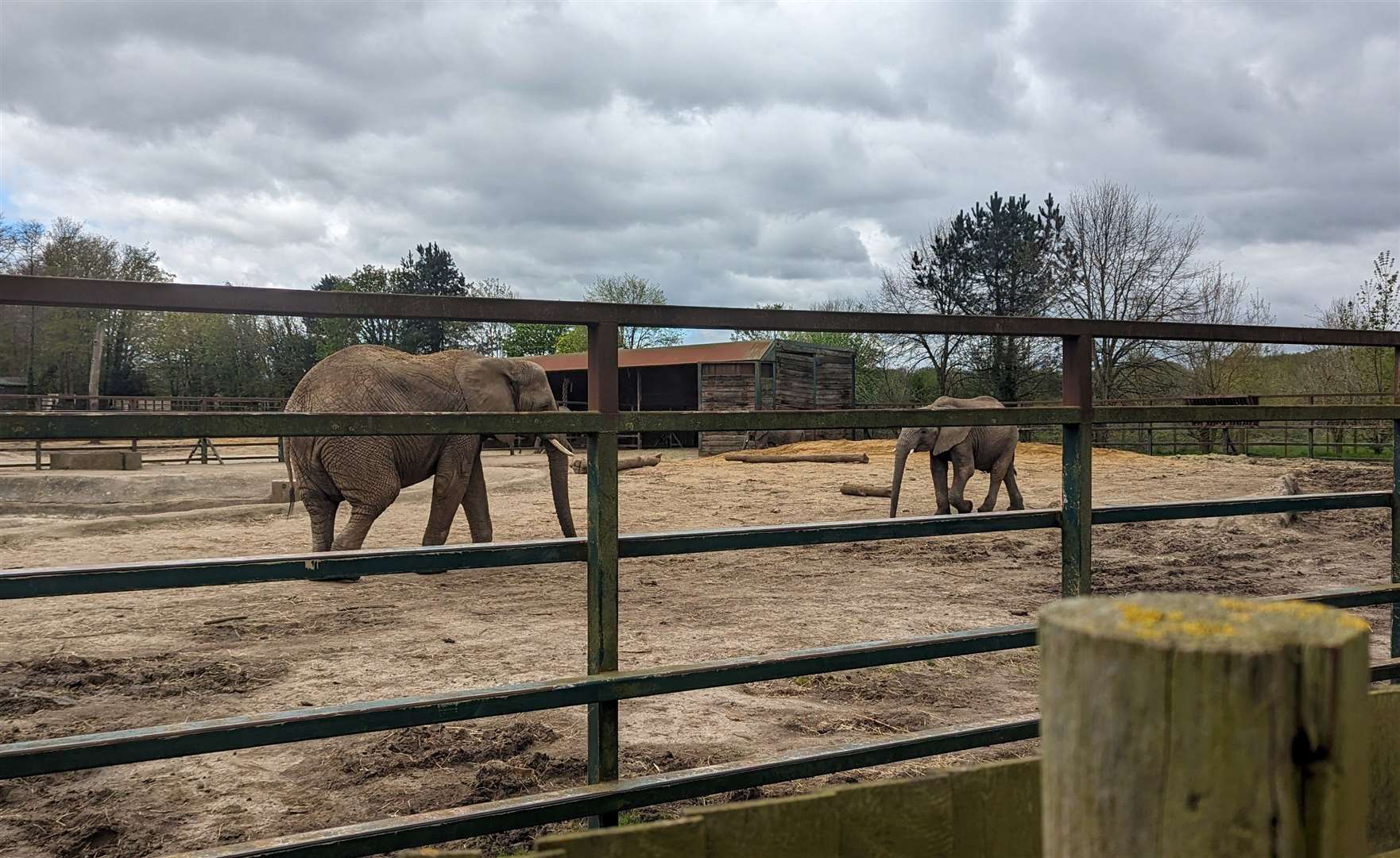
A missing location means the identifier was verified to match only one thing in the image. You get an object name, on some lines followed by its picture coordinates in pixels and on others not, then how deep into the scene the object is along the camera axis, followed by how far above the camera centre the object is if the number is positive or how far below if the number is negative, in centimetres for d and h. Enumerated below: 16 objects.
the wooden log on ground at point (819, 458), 1889 -82
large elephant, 757 -20
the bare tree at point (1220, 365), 2797 +165
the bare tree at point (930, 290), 3494 +578
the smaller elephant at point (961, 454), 1072 -42
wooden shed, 2756 +144
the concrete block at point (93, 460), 1660 -65
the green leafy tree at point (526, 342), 5606 +514
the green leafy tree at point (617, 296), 5662 +821
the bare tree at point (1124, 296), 3141 +459
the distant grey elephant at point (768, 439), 2606 -59
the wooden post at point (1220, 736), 71 -26
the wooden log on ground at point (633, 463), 1892 -89
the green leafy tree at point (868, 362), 3922 +263
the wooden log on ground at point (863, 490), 1299 -103
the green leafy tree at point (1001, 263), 3600 +657
